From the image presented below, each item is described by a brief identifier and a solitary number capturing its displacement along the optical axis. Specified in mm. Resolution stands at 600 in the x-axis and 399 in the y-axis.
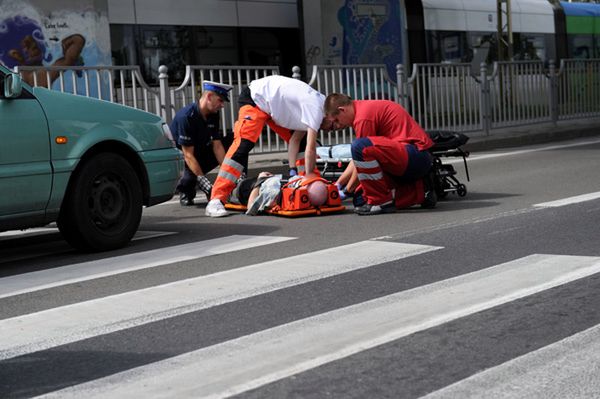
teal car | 12413
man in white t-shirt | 17292
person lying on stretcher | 16663
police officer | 19095
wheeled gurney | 18438
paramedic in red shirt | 16355
